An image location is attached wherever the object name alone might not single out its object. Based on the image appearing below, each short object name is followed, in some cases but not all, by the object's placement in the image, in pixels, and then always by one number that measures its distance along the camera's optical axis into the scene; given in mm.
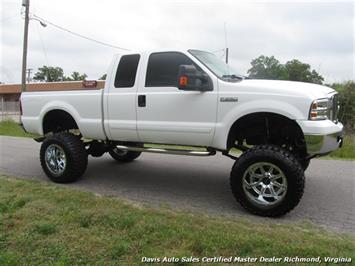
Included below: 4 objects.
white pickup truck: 4547
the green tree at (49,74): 79375
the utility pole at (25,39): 21081
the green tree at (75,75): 73219
